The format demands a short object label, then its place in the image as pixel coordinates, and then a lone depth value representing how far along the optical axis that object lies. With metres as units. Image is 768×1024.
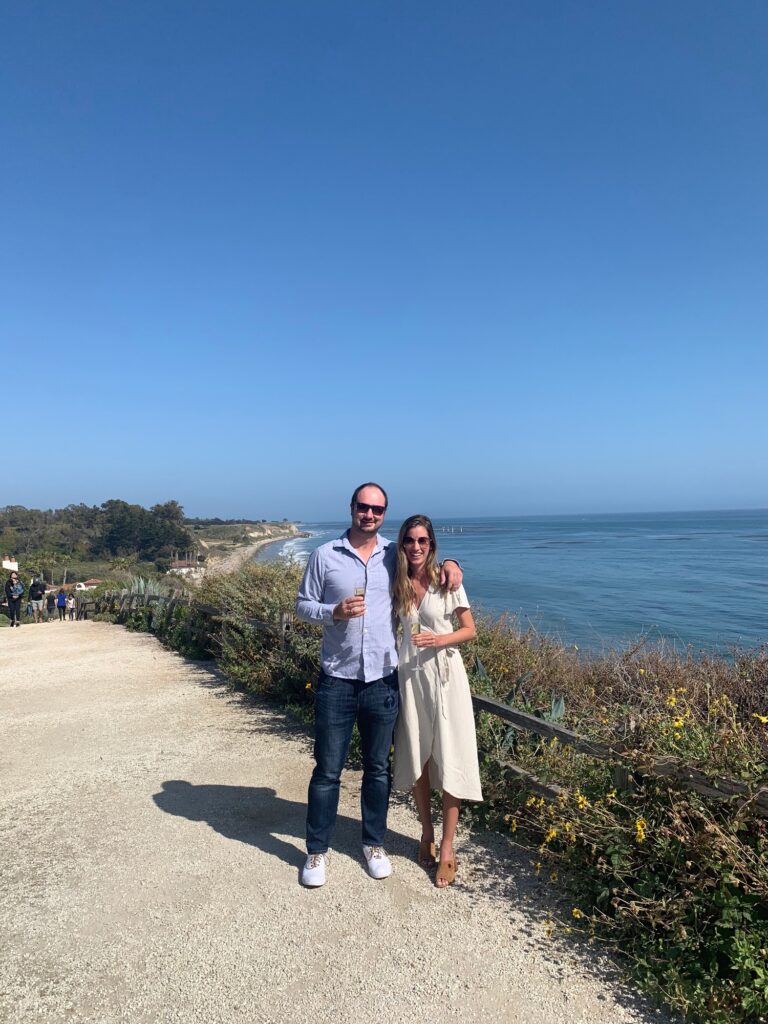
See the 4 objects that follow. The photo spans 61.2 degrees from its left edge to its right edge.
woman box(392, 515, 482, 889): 3.51
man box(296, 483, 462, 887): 3.52
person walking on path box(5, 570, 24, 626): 18.16
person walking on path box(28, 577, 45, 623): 19.97
